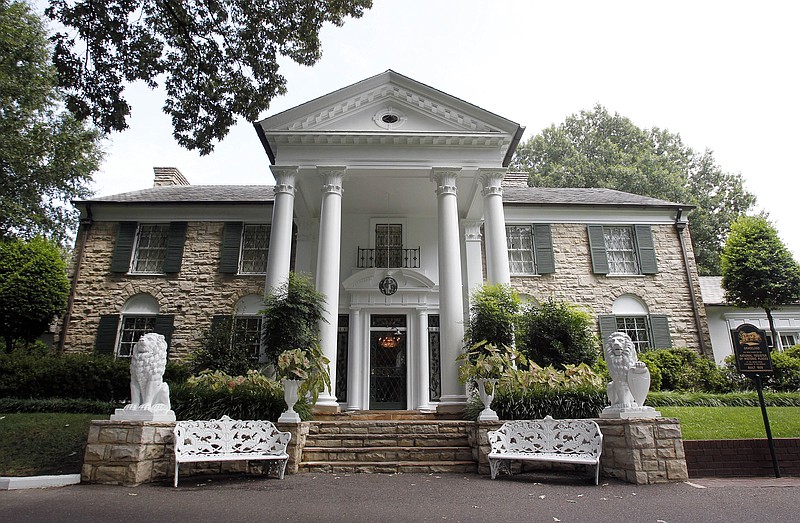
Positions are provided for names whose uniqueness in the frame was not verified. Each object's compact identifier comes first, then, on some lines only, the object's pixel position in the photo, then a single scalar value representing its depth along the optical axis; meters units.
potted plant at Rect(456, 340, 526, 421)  7.07
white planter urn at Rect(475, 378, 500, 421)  6.85
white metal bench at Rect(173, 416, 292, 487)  5.61
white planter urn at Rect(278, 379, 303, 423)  6.93
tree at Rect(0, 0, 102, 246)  14.96
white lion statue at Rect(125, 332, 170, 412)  5.88
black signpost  6.61
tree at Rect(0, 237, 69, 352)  11.66
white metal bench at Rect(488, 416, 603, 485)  5.68
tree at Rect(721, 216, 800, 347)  12.51
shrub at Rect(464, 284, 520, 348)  8.41
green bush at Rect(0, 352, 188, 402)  10.03
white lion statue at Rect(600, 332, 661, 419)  5.89
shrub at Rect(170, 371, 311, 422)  7.41
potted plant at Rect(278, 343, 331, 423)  6.93
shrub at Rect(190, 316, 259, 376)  9.79
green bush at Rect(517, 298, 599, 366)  9.18
